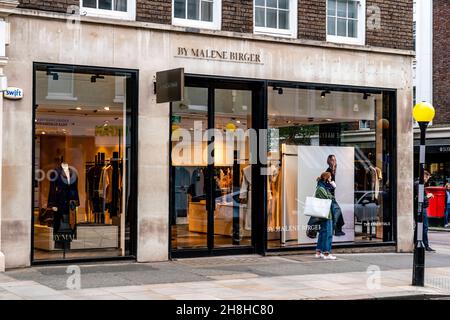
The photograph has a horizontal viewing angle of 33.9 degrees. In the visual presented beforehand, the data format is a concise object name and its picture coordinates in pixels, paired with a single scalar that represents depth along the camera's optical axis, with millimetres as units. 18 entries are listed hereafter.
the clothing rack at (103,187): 14656
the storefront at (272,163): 15398
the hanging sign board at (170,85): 13537
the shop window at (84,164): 13938
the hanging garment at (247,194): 16094
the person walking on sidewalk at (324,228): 15438
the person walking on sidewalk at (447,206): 29861
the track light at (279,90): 16275
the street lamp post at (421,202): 12508
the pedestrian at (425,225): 18131
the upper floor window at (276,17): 16188
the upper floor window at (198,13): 15258
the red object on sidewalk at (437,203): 29906
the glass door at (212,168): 15242
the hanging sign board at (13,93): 13109
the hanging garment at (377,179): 17688
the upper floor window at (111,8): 14258
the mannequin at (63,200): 14250
